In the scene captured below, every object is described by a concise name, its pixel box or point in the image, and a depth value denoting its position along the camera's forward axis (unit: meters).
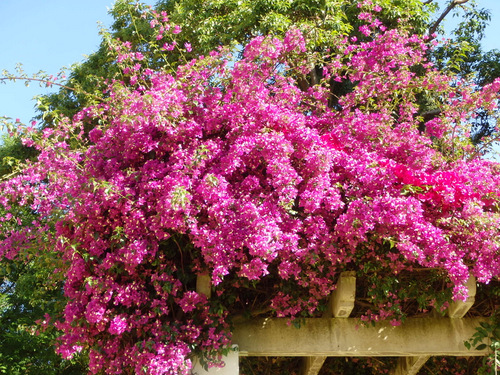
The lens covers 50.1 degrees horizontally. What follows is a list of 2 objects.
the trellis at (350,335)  4.14
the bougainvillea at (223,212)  3.71
